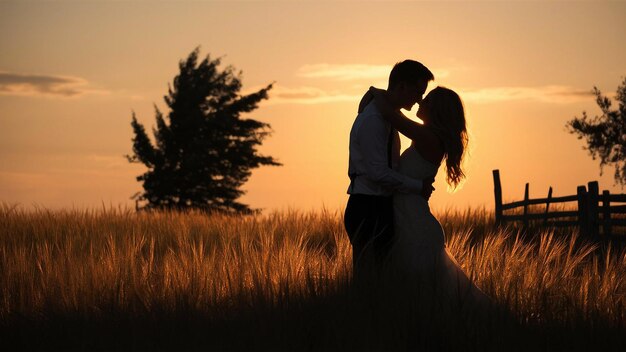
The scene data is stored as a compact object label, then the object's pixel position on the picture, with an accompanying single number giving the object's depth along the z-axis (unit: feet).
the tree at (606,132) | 110.22
